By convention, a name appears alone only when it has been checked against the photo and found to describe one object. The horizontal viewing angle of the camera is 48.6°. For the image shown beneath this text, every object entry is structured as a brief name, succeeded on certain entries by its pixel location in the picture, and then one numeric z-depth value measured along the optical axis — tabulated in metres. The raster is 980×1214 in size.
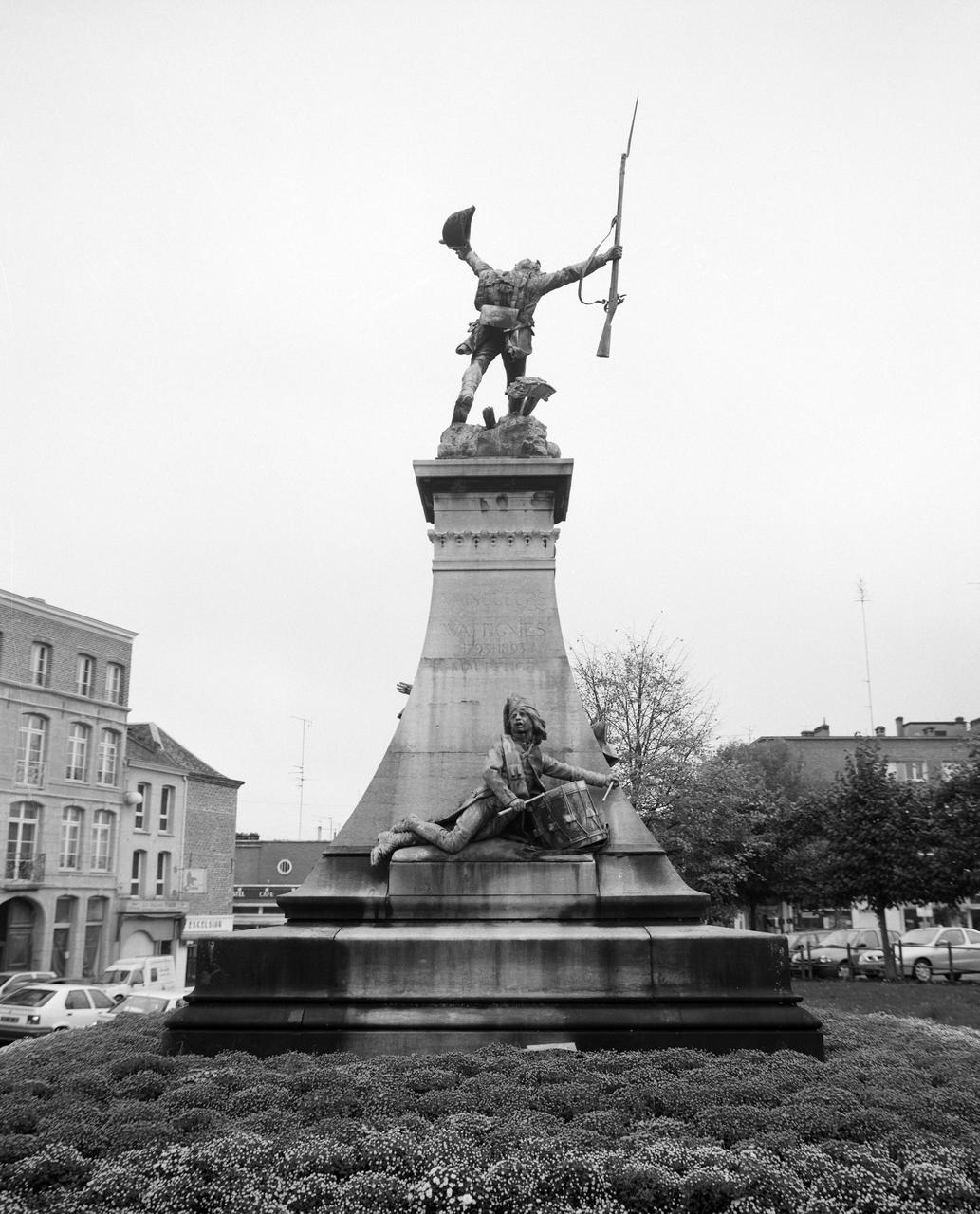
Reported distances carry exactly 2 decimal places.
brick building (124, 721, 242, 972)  46.97
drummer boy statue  9.38
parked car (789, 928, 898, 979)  32.22
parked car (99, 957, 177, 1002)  25.95
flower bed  5.12
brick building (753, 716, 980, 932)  64.31
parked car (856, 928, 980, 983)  29.02
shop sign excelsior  48.59
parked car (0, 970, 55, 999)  24.72
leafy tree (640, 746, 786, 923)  31.27
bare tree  32.31
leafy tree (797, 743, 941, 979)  33.66
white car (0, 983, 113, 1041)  20.27
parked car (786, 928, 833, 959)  38.19
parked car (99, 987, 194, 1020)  19.36
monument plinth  8.16
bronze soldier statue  12.44
